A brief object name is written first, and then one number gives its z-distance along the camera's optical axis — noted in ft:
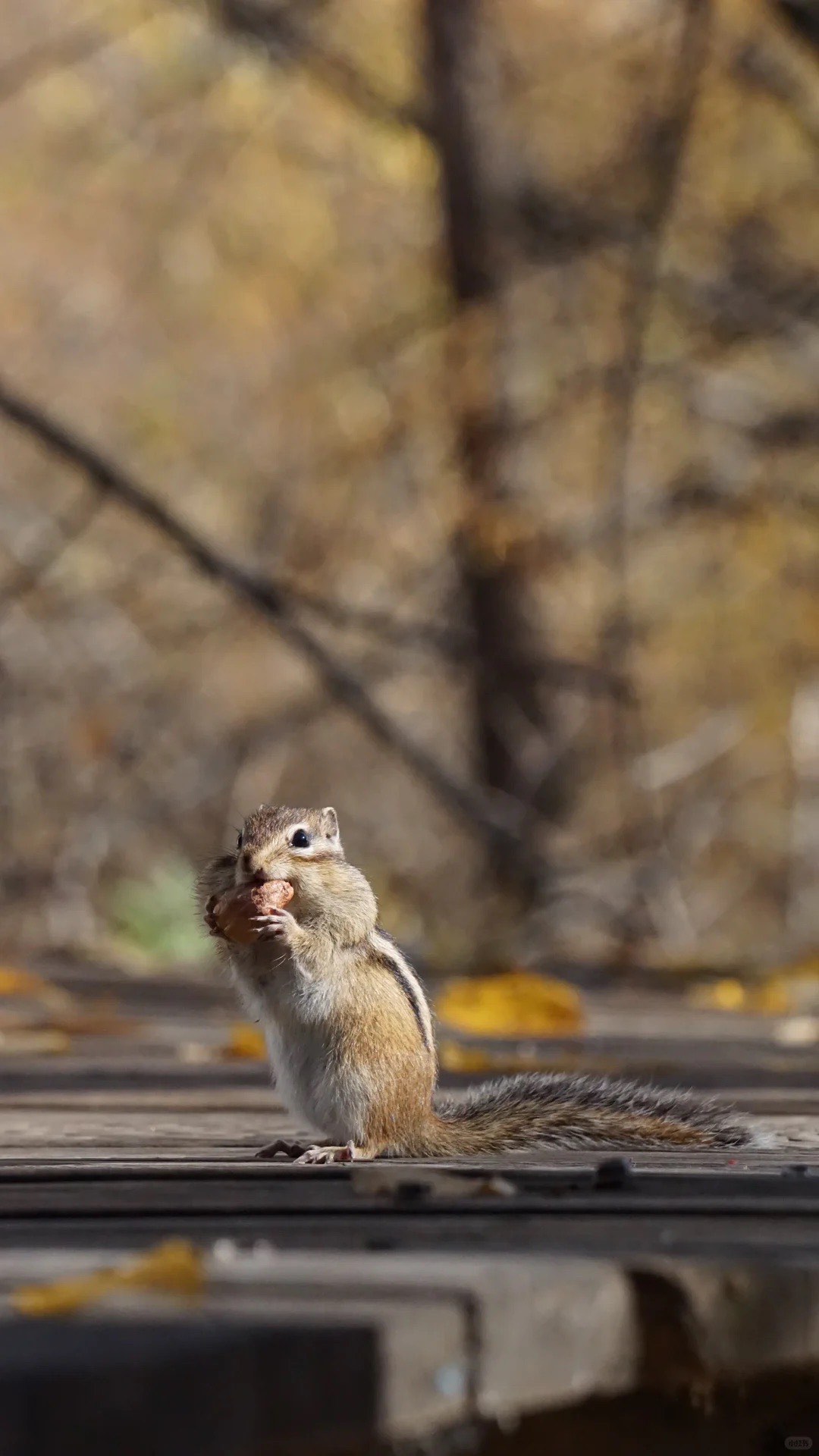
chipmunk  21.66
